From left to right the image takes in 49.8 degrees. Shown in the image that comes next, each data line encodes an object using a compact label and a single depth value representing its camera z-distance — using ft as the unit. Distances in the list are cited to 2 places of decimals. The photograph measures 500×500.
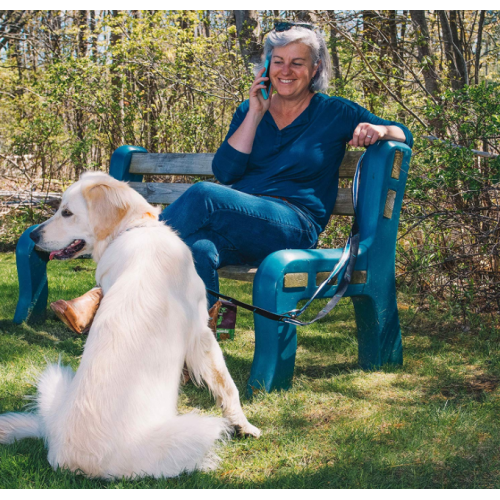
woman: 10.11
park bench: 9.36
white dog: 6.30
